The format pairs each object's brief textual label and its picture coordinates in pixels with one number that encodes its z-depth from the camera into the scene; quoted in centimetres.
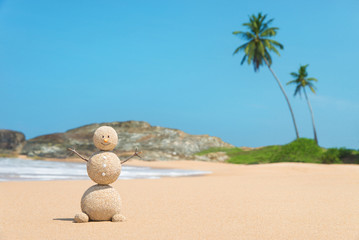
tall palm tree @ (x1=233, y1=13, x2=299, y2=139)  3316
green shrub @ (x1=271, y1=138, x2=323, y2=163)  2364
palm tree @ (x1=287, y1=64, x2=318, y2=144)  3891
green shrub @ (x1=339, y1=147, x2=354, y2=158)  2577
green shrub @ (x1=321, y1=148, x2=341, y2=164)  2367
